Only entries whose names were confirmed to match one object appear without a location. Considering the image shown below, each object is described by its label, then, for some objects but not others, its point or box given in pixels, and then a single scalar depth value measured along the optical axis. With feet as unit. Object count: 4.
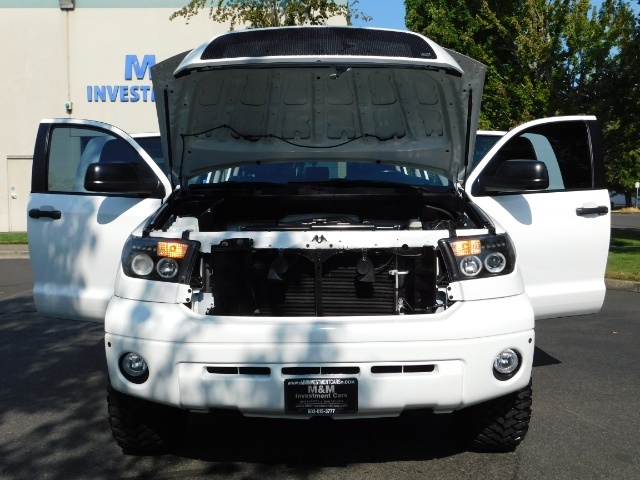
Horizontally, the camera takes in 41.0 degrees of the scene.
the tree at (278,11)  59.09
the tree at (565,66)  58.03
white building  79.20
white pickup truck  12.97
